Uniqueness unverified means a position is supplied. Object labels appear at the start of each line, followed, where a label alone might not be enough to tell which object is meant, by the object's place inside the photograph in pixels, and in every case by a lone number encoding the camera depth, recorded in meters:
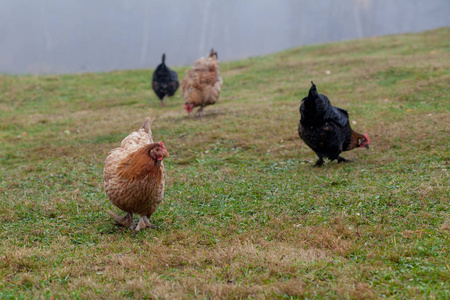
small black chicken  16.56
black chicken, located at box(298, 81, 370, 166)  7.62
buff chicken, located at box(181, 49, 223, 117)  13.09
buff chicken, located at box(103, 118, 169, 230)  4.92
